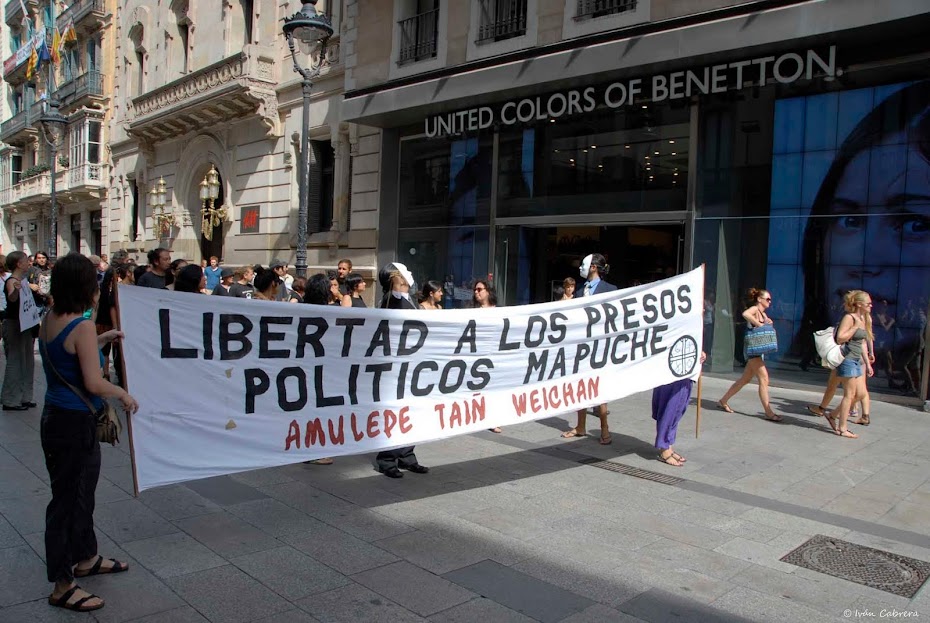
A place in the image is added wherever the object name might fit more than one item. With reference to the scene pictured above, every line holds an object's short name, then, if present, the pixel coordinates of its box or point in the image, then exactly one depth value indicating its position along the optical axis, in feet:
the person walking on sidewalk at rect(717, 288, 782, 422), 29.84
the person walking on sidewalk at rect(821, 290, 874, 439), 26.71
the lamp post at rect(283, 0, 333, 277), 36.40
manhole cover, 14.11
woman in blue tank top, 11.94
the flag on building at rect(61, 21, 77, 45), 109.40
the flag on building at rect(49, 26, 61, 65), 110.73
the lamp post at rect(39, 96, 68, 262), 69.62
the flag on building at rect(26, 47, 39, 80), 117.19
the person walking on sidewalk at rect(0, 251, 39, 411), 27.55
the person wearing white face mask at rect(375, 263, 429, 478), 20.43
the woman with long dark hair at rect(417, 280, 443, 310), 22.02
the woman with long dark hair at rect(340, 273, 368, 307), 24.81
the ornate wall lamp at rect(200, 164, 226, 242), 65.67
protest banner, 13.91
